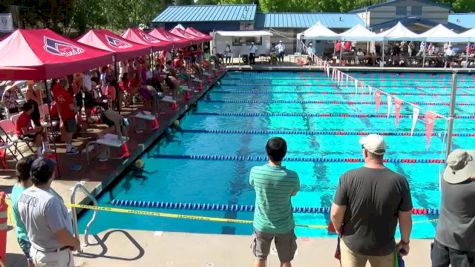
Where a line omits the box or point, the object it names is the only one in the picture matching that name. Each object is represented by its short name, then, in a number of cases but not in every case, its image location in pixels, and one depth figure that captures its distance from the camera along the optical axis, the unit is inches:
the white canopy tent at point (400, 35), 971.6
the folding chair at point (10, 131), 311.3
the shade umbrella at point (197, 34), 926.4
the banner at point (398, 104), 380.4
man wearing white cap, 117.0
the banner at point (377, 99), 473.1
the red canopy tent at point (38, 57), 261.7
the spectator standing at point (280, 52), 1124.8
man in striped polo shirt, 138.1
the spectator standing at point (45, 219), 121.6
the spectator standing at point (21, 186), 134.8
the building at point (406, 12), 1316.4
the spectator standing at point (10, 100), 427.8
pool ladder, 182.5
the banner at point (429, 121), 296.7
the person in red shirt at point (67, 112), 330.0
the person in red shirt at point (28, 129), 308.5
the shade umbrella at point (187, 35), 791.1
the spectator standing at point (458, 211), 125.0
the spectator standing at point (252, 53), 1074.7
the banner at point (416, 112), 311.2
